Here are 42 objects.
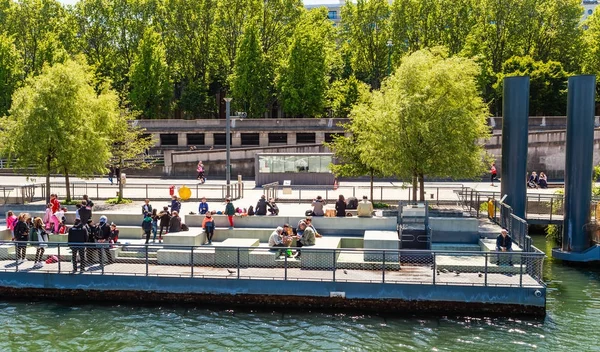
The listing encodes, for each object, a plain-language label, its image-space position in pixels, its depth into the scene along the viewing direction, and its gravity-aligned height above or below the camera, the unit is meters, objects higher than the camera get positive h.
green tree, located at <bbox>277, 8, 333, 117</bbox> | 63.75 +6.48
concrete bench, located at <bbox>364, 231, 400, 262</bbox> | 20.94 -3.34
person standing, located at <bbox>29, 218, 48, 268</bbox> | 21.88 -3.22
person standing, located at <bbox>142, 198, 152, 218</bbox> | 25.51 -2.59
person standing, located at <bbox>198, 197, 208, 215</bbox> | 27.69 -2.78
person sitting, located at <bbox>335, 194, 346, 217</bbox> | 26.55 -2.60
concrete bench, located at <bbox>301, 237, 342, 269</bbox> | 21.00 -3.71
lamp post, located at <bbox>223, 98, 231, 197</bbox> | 33.92 -1.32
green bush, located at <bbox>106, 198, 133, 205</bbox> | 33.53 -3.05
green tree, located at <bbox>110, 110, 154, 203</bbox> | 35.28 -0.13
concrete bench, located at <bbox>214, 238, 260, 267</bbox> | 20.81 -3.67
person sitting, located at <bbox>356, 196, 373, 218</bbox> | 26.52 -2.71
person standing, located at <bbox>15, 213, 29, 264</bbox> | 21.77 -3.17
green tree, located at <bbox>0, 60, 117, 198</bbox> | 31.61 +0.64
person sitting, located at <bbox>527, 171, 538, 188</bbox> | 41.10 -2.40
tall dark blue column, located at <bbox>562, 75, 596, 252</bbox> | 25.47 -0.31
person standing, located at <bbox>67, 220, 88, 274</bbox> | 20.73 -3.13
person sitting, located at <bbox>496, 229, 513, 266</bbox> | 21.33 -3.22
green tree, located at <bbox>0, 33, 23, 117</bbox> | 64.31 +6.52
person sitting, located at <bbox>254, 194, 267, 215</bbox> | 26.89 -2.65
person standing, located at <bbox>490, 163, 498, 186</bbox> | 43.72 -2.02
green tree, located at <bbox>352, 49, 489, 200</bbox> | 27.95 +0.81
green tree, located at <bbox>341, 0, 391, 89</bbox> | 69.88 +11.34
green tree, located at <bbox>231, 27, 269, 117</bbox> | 65.00 +6.36
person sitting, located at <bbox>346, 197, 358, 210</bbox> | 28.38 -2.61
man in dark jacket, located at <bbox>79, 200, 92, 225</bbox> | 24.28 -2.66
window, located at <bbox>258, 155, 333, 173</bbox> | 40.19 -1.30
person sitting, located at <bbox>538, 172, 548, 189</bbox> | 41.00 -2.39
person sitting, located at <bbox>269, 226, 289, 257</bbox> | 21.94 -3.27
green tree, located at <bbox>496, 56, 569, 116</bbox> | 61.12 +5.76
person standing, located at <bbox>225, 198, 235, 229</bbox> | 26.27 -2.75
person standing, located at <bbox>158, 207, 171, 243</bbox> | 24.56 -2.86
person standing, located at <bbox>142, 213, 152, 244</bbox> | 23.53 -2.98
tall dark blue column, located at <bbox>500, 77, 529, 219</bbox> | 25.97 +0.22
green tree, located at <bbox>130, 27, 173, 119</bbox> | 66.75 +6.63
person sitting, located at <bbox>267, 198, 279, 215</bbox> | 27.58 -2.79
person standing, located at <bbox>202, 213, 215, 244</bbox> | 24.04 -3.07
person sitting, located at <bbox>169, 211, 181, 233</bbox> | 24.12 -2.97
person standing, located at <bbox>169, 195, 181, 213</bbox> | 27.66 -2.70
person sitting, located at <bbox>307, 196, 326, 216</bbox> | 26.67 -2.65
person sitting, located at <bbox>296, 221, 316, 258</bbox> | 22.28 -3.24
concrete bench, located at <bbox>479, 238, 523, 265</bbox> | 20.34 -3.55
